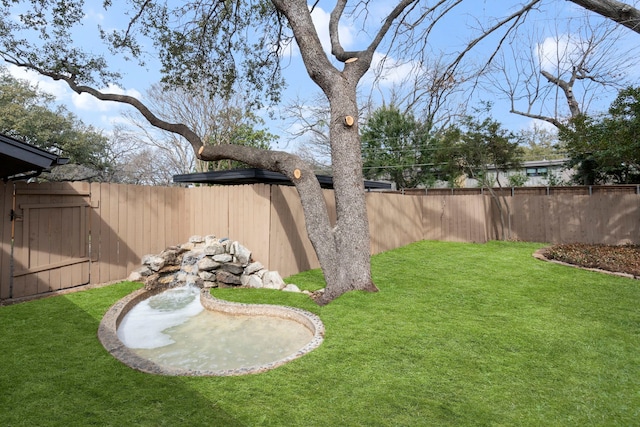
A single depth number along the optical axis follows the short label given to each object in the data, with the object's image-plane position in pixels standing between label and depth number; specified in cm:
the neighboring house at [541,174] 1565
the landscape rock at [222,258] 577
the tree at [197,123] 1642
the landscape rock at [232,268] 580
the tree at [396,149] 1870
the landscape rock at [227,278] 576
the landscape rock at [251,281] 563
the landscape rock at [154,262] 596
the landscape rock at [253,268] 580
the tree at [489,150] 1088
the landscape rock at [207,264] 572
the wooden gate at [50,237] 487
